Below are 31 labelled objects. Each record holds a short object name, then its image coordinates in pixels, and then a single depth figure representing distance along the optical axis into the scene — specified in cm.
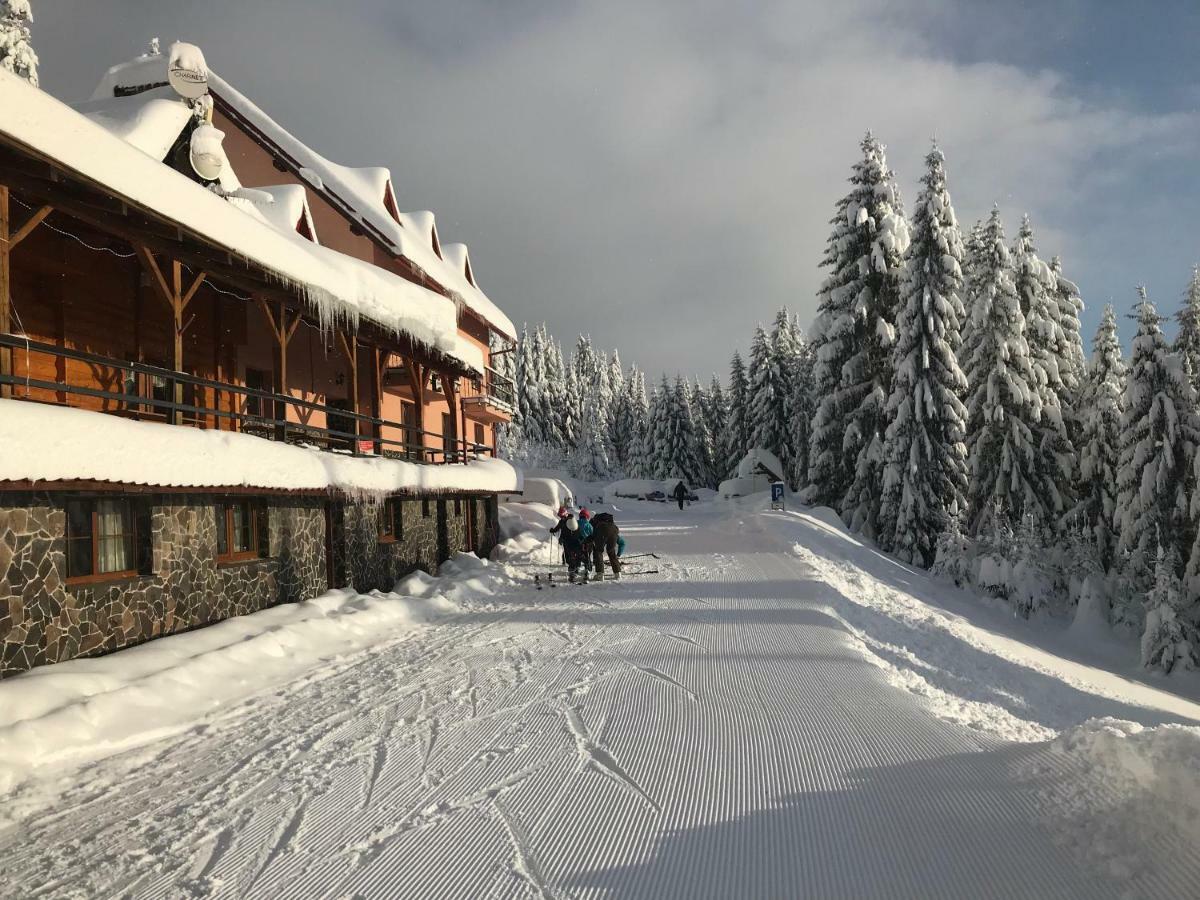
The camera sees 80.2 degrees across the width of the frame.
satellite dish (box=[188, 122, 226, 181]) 1278
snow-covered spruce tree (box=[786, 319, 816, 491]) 4681
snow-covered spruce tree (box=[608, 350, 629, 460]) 8631
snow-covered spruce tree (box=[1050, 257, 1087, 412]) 2931
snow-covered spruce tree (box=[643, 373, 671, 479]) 6359
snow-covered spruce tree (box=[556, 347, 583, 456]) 8625
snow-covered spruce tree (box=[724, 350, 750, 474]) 5697
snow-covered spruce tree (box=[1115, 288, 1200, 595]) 2183
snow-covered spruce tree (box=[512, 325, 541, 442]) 8250
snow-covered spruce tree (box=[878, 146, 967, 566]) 2511
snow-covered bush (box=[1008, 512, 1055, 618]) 2206
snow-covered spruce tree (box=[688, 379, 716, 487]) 6456
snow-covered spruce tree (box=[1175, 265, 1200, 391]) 2681
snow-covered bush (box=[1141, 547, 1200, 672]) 1873
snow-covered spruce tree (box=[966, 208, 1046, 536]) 2581
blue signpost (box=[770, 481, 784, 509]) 2934
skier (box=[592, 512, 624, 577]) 1569
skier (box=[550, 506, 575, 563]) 1596
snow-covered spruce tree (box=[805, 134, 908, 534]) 2717
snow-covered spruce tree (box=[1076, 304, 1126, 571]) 2569
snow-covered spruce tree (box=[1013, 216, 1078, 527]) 2664
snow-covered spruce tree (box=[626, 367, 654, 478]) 6816
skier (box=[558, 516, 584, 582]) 1572
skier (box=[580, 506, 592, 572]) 1577
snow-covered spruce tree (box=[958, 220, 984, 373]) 2751
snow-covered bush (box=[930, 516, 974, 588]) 2308
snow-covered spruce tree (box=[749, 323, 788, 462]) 5200
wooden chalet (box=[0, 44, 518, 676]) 741
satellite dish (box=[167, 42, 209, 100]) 1428
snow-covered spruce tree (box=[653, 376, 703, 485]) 6312
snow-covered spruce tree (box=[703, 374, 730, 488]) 7019
